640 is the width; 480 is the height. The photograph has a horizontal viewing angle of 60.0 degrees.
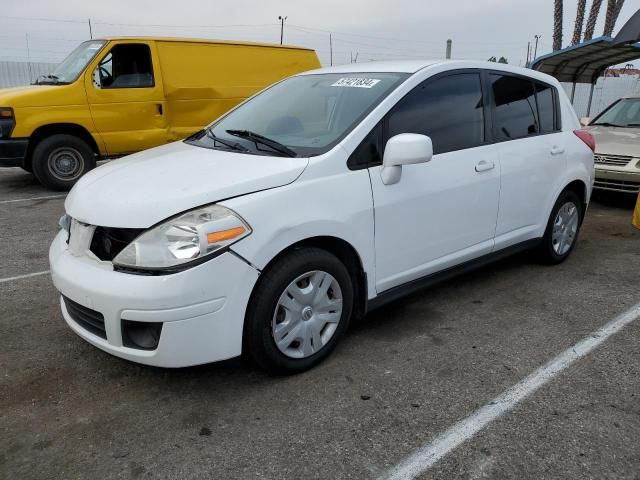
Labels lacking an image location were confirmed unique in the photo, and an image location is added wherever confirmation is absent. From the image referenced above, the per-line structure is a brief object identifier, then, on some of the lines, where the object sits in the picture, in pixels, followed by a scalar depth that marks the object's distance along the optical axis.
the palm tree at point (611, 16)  17.81
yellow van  7.53
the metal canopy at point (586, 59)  10.20
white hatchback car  2.54
